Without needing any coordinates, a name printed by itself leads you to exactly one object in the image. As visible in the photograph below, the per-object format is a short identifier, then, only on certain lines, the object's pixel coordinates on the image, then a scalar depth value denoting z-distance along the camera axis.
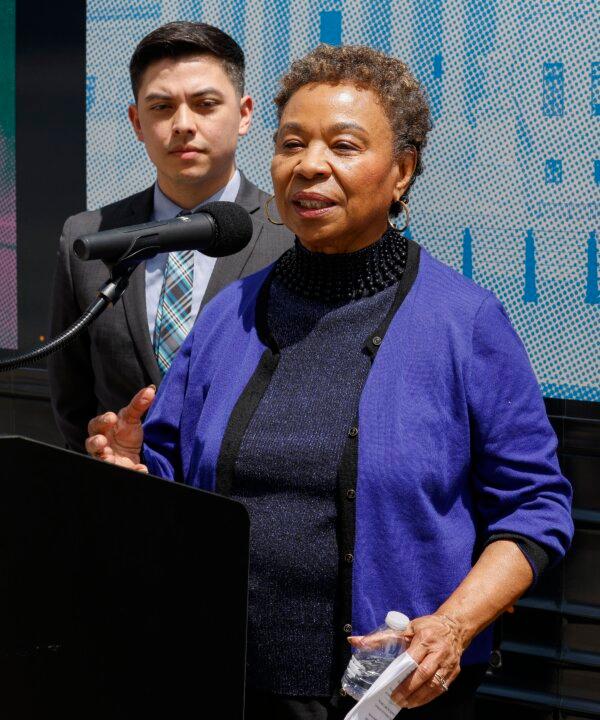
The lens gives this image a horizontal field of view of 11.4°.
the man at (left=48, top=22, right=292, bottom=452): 3.54
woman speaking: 2.97
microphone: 2.79
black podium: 2.60
